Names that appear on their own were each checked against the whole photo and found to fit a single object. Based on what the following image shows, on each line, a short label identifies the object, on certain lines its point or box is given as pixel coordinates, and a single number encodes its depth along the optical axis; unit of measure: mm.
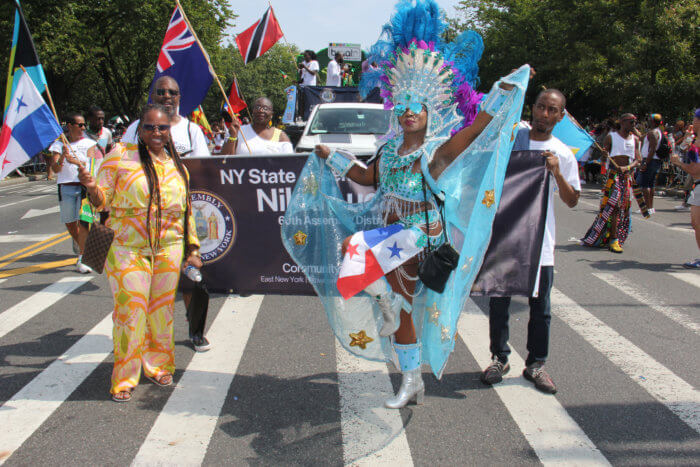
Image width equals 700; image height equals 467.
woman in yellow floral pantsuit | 3850
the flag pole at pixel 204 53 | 5281
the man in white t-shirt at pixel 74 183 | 7184
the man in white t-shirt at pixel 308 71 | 16766
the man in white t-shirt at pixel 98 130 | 7273
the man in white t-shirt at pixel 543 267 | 3879
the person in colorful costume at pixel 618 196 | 8750
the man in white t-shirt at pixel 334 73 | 16875
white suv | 9797
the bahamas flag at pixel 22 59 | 4059
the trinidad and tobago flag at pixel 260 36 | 8055
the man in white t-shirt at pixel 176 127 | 4766
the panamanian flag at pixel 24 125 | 4020
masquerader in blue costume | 3408
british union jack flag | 5461
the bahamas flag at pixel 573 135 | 4199
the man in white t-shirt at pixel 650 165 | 11688
